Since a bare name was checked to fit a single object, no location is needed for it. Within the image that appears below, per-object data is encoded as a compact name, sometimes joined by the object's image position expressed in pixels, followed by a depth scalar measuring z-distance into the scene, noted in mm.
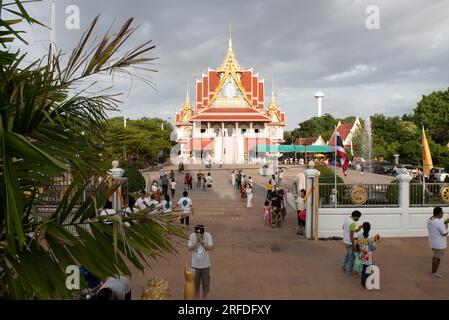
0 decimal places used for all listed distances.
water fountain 48581
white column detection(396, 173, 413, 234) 12094
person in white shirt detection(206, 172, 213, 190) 22844
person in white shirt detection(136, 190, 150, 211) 10447
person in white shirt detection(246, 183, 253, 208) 17266
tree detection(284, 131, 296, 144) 85400
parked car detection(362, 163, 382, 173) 38544
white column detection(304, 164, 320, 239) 11703
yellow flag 14380
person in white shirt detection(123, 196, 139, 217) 12312
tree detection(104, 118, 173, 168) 31894
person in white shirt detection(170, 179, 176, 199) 19047
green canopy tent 47562
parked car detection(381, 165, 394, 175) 35381
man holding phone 5965
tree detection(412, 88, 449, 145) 44509
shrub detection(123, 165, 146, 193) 17678
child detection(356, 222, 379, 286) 7176
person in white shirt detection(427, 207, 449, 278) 7715
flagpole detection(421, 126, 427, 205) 12172
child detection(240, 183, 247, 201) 19484
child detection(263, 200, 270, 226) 13542
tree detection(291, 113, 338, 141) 75812
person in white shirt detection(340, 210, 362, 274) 7801
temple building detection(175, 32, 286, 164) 50188
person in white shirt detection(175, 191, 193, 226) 10234
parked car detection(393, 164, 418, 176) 34338
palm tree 2055
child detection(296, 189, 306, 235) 12117
